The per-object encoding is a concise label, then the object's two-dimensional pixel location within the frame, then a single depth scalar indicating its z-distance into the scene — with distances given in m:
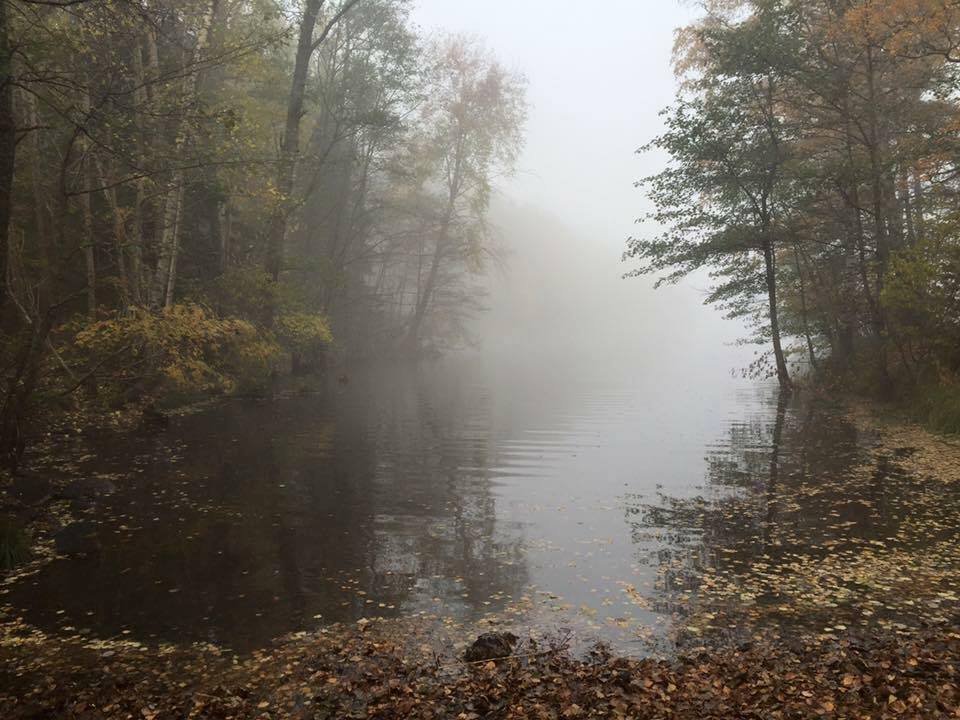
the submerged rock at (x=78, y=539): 9.68
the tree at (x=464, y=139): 43.91
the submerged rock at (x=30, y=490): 11.55
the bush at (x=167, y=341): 16.03
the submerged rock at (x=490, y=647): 6.44
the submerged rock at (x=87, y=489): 12.05
